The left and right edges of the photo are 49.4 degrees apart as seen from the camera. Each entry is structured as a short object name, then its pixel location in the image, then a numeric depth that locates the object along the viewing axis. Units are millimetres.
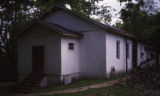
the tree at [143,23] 9522
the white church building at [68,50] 12617
